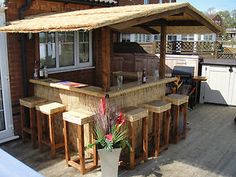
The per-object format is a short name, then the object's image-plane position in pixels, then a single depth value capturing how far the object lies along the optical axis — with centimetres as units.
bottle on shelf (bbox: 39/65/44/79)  559
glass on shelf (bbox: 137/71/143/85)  508
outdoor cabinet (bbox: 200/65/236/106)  813
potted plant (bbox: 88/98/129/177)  371
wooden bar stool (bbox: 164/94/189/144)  526
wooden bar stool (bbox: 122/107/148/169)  421
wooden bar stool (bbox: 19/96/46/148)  514
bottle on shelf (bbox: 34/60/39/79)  557
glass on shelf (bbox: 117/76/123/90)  457
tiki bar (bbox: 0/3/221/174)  410
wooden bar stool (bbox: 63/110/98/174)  411
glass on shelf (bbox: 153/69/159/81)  543
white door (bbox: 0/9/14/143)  519
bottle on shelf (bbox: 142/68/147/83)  501
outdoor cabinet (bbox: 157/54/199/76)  861
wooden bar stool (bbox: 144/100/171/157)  475
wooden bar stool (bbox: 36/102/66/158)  470
